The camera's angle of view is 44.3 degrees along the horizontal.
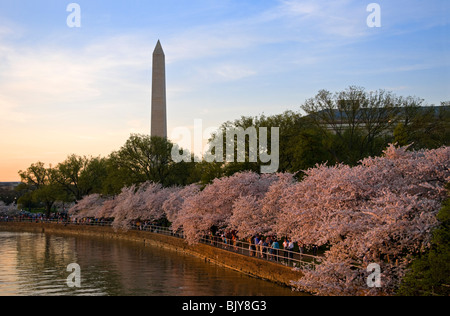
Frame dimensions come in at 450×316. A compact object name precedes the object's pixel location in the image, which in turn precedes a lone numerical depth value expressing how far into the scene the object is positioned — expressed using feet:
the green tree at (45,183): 341.82
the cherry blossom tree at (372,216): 71.56
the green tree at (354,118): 173.06
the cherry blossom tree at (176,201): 207.92
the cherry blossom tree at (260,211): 125.80
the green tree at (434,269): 61.16
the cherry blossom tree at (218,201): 153.38
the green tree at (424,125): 162.90
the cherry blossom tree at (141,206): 230.07
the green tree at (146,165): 264.31
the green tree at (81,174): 337.72
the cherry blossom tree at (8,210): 435.53
